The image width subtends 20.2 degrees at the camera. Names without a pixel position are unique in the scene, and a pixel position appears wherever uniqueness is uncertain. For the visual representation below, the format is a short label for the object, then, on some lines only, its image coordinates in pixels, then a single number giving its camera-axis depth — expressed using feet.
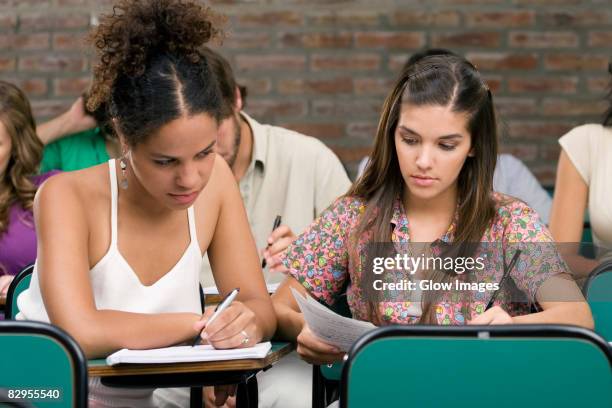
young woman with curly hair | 11.70
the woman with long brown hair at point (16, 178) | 19.31
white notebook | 10.50
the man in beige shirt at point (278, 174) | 19.35
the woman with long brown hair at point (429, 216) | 12.64
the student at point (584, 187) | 18.37
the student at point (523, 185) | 23.49
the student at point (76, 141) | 23.32
